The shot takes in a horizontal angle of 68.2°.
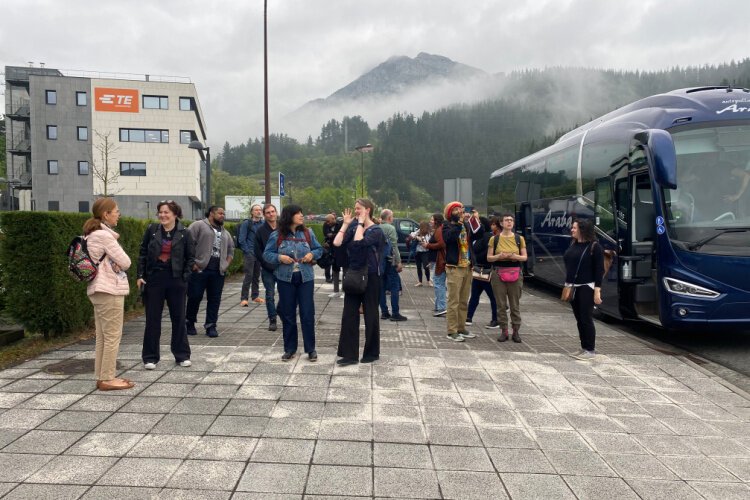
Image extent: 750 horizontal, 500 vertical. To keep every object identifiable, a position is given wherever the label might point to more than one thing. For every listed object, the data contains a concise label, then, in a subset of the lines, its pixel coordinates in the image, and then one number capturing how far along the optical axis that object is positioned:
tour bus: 6.99
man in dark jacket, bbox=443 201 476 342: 7.48
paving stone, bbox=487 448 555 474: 3.62
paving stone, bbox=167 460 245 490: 3.31
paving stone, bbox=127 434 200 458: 3.74
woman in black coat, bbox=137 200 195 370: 5.82
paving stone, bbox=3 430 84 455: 3.77
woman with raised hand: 6.09
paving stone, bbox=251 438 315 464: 3.70
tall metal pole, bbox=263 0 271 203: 19.86
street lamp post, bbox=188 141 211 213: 16.77
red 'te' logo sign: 46.41
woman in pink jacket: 5.08
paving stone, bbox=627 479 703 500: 3.30
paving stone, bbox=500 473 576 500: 3.28
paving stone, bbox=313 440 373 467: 3.68
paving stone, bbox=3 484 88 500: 3.13
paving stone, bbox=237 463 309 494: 3.29
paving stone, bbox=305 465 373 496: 3.28
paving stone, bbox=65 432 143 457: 3.75
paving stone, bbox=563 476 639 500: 3.28
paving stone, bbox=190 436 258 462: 3.72
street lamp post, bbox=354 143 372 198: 43.09
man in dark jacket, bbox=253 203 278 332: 7.14
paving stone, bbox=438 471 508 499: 3.28
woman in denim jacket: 6.20
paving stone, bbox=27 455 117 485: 3.35
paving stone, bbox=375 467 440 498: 3.26
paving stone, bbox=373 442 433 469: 3.66
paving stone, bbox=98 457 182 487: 3.34
